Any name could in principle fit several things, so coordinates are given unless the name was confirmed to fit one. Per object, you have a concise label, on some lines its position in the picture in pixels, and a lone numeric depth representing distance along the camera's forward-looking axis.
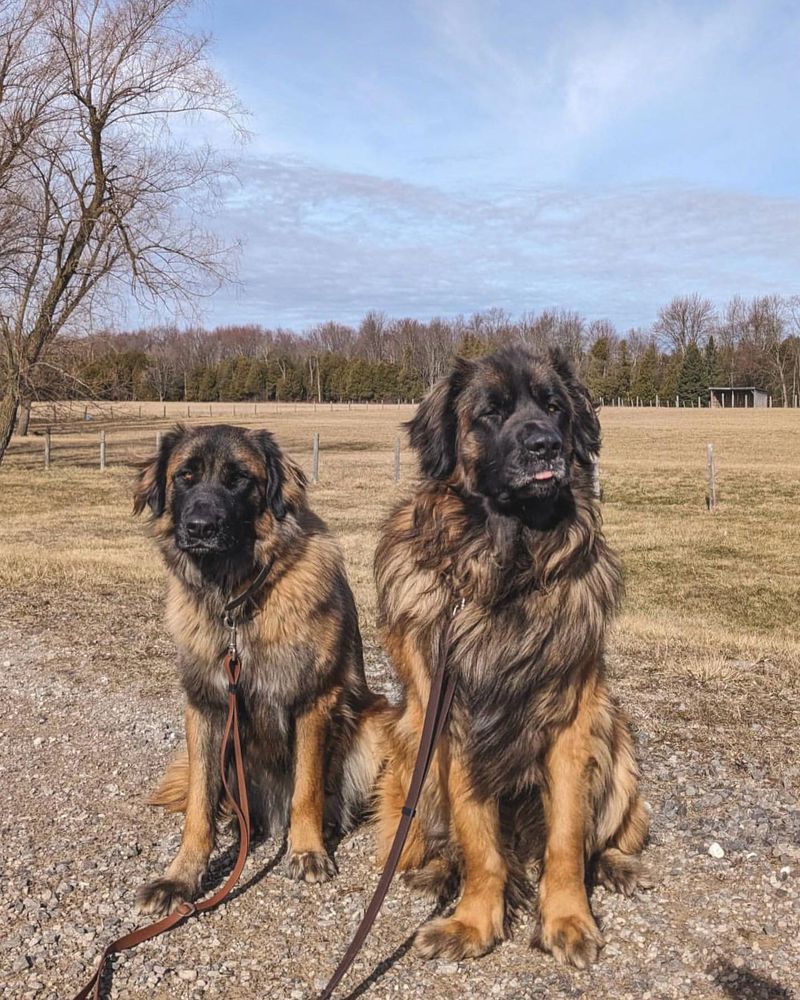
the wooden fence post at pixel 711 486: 21.33
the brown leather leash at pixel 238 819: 2.85
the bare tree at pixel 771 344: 97.94
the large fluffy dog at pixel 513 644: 3.10
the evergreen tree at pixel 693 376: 97.94
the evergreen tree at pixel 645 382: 99.88
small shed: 98.36
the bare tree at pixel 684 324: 121.44
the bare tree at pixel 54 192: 19.22
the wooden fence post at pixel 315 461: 26.08
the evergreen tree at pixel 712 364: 99.06
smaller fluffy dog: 3.67
